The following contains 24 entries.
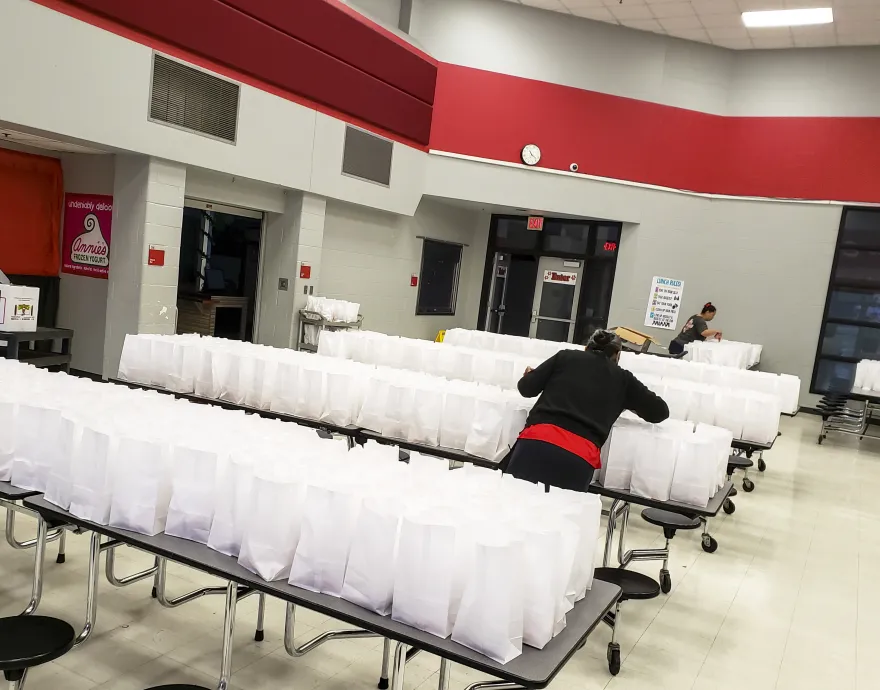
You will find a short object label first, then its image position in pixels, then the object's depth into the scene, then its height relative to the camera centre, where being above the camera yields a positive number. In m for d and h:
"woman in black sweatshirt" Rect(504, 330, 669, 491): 3.33 -0.58
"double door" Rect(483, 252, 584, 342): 11.69 -0.18
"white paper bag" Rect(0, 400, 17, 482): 2.50 -0.76
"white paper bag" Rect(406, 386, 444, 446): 3.83 -0.76
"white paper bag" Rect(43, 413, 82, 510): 2.33 -0.79
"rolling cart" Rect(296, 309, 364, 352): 8.23 -0.74
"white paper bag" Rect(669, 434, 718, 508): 3.22 -0.75
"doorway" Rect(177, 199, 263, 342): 7.85 -0.26
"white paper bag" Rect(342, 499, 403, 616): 1.85 -0.75
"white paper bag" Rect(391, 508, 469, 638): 1.76 -0.75
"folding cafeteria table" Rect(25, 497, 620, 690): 1.70 -0.90
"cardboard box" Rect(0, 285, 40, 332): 5.23 -0.63
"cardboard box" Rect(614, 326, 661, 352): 8.95 -0.51
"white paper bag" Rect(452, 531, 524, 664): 1.70 -0.77
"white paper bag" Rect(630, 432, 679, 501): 3.28 -0.76
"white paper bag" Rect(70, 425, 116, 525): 2.24 -0.77
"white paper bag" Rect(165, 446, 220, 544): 2.16 -0.75
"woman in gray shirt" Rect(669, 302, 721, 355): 9.55 -0.33
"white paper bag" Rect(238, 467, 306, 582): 1.99 -0.76
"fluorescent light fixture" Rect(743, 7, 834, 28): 8.93 +3.82
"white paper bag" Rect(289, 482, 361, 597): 1.92 -0.75
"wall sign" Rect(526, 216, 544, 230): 11.50 +1.00
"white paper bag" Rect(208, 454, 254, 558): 2.07 -0.74
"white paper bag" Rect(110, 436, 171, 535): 2.18 -0.76
